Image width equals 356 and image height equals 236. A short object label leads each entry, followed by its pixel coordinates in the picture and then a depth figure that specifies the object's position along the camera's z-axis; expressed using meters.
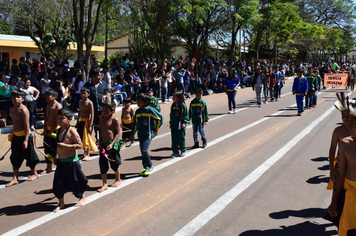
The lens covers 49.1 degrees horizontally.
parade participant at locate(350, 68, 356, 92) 22.31
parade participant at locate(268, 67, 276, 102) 20.56
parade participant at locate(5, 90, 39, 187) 7.44
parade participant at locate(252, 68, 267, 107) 18.34
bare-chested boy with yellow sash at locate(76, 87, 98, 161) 8.94
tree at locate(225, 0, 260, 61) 26.25
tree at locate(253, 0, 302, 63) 33.00
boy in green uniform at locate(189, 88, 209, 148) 10.10
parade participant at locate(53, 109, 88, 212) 6.14
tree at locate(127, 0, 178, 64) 20.12
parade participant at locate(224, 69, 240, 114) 16.00
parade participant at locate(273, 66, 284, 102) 20.80
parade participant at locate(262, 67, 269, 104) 19.17
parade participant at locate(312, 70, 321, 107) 17.86
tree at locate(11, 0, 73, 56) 24.84
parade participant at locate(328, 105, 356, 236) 4.01
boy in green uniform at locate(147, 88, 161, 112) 10.45
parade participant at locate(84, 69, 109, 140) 9.62
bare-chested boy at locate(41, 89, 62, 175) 8.00
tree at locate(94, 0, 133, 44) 17.71
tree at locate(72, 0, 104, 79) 16.67
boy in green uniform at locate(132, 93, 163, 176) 7.77
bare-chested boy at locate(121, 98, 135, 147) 10.19
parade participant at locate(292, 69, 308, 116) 15.52
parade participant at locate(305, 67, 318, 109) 17.34
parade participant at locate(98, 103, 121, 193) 7.06
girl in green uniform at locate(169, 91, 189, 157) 9.13
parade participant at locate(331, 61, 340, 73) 30.19
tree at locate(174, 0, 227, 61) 22.33
